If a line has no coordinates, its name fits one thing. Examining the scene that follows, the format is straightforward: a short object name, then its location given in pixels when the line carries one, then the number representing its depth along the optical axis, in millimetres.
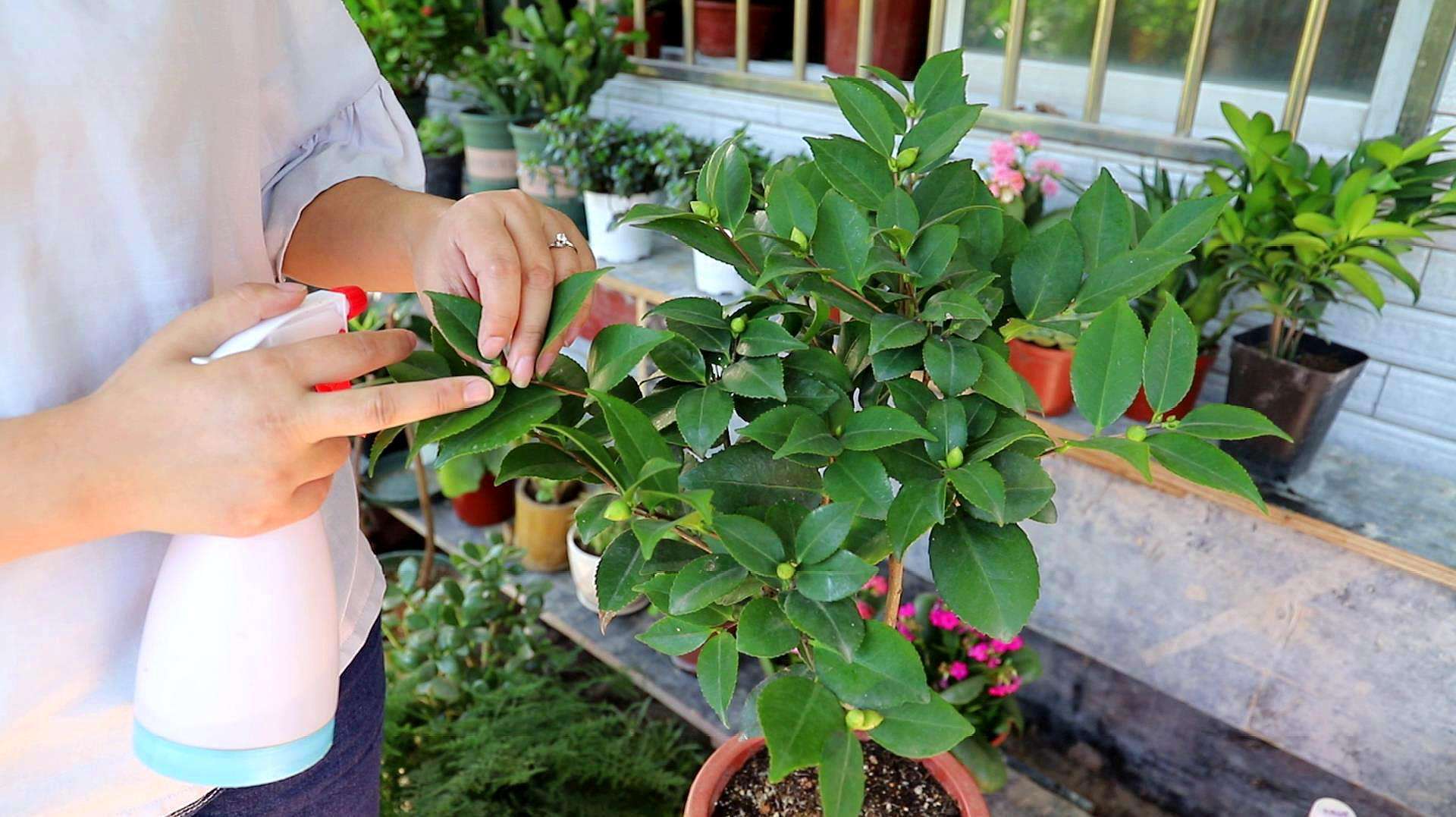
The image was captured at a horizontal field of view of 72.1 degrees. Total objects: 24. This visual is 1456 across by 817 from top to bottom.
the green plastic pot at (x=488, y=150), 2094
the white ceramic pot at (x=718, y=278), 1663
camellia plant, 512
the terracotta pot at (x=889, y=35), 1742
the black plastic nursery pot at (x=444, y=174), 2225
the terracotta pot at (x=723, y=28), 2000
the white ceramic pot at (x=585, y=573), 1854
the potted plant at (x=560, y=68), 1943
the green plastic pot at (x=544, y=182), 1935
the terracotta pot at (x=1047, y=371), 1357
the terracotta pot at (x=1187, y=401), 1330
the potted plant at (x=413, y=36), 2131
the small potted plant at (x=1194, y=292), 1265
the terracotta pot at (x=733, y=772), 758
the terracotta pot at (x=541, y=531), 2000
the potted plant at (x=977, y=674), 1476
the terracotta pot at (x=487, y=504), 2156
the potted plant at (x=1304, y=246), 1092
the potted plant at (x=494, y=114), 2088
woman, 509
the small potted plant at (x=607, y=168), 1829
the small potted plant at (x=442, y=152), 2240
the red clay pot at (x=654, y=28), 2179
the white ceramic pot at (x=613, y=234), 1844
